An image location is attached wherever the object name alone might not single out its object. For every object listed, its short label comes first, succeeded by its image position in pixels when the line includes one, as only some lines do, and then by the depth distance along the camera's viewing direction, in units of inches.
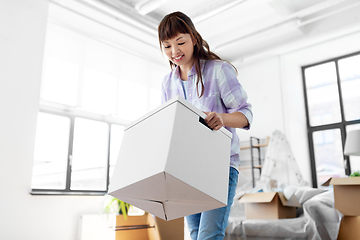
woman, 33.7
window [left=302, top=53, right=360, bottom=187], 176.9
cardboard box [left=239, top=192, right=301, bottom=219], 99.7
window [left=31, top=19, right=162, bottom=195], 139.5
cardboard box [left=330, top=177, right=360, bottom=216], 71.2
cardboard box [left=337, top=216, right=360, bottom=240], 77.0
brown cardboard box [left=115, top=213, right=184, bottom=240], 107.3
